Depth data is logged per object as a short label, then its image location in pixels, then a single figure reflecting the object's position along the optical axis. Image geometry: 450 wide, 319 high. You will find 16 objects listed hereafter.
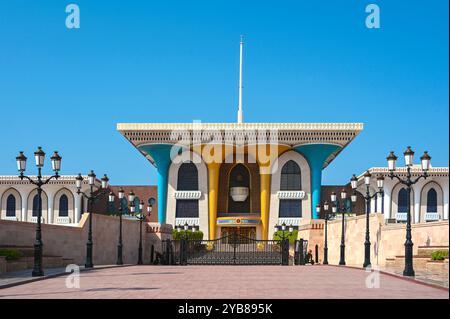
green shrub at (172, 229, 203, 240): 52.87
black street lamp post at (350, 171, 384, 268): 28.72
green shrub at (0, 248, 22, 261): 23.12
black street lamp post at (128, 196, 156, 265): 35.13
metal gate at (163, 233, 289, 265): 36.44
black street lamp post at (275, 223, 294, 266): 36.50
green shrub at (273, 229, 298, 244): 52.91
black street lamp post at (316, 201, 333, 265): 37.59
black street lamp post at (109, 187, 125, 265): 32.69
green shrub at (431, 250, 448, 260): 22.47
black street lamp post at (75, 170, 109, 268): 27.98
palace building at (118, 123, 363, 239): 60.81
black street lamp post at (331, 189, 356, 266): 32.66
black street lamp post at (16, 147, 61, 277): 20.44
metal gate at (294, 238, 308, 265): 38.44
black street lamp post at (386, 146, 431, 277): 20.64
